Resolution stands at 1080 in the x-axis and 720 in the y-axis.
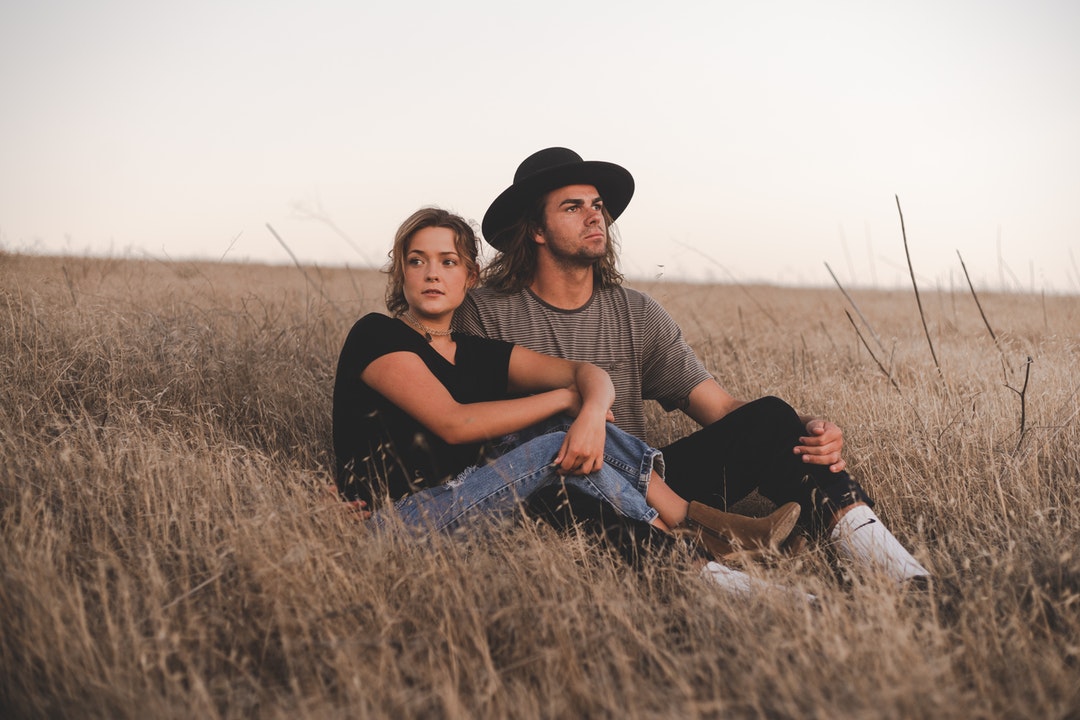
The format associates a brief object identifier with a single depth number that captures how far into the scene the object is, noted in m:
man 4.13
